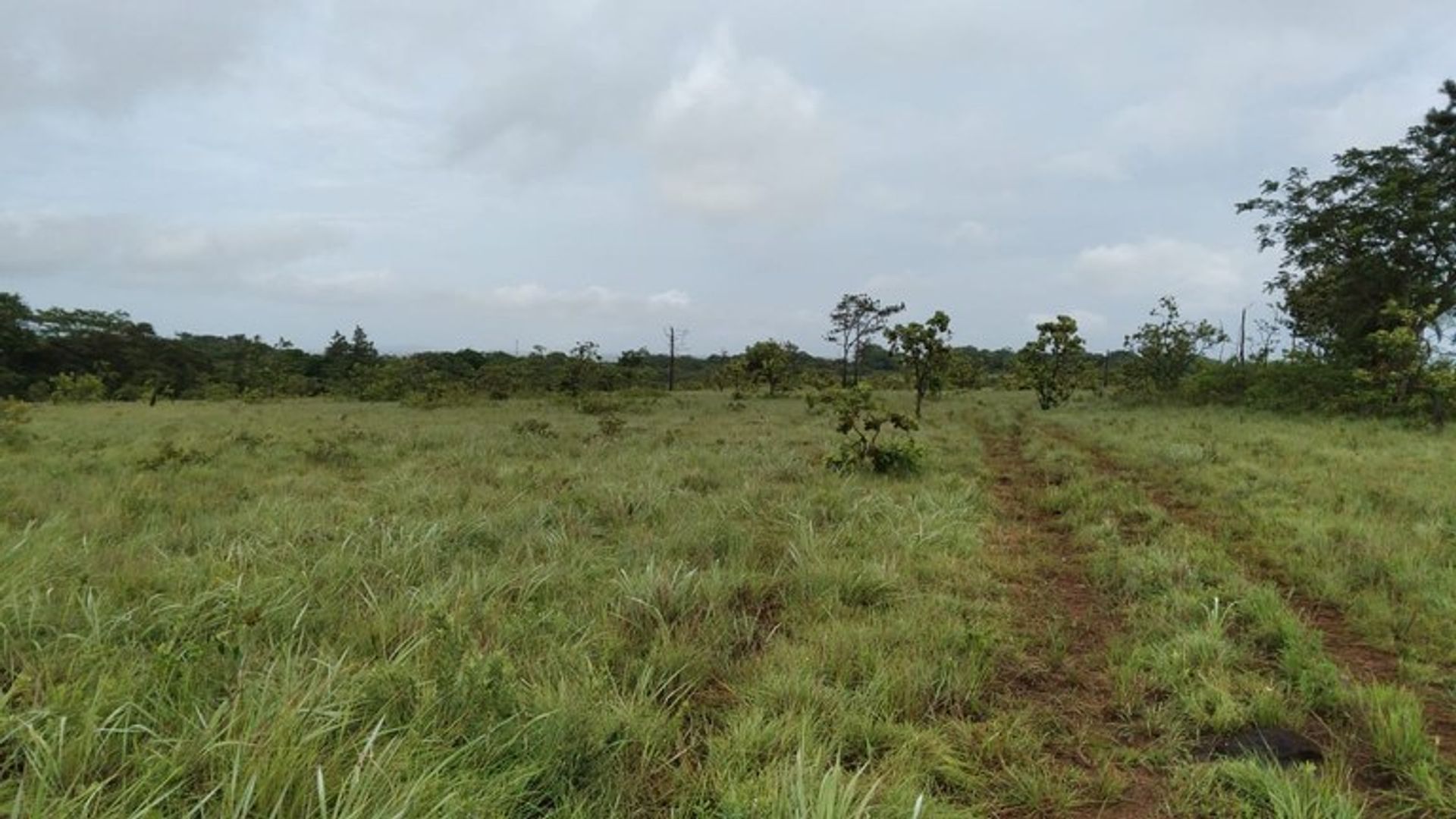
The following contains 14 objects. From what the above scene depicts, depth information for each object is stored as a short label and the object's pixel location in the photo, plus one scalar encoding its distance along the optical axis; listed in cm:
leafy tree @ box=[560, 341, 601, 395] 3550
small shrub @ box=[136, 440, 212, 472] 961
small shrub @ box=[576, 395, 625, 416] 2467
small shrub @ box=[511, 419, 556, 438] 1548
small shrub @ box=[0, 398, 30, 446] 1305
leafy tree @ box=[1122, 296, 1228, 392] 2941
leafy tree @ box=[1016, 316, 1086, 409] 2681
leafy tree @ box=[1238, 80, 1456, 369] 2083
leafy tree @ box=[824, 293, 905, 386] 5550
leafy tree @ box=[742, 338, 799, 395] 4106
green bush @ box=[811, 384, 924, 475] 1012
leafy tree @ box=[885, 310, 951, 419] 2075
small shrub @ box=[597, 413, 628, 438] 1587
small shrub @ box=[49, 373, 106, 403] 3522
